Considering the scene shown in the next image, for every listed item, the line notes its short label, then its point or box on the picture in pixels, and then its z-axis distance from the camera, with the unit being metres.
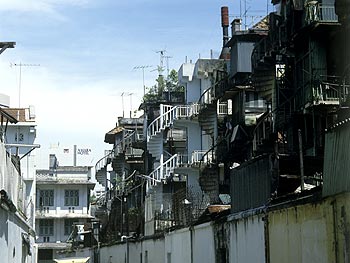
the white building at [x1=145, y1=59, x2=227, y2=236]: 49.25
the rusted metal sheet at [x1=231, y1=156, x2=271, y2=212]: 18.50
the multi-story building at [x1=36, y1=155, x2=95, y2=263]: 81.25
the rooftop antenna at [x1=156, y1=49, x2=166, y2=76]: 69.18
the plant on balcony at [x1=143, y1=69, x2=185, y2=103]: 66.88
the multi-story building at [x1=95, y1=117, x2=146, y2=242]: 59.32
